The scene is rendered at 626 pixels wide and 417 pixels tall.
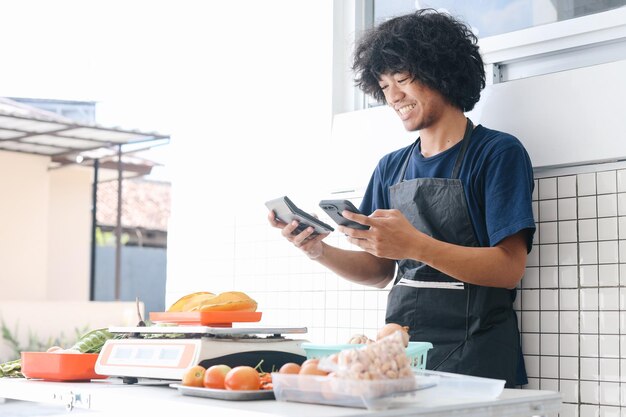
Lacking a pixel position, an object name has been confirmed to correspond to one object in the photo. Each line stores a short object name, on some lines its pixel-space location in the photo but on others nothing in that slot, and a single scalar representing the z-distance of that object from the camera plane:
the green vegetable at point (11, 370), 2.13
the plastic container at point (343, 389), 1.31
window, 2.39
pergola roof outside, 9.45
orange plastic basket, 1.92
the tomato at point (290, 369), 1.47
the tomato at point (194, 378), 1.58
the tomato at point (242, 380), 1.50
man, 2.05
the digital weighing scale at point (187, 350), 1.70
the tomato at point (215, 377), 1.54
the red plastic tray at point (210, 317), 1.80
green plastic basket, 1.62
